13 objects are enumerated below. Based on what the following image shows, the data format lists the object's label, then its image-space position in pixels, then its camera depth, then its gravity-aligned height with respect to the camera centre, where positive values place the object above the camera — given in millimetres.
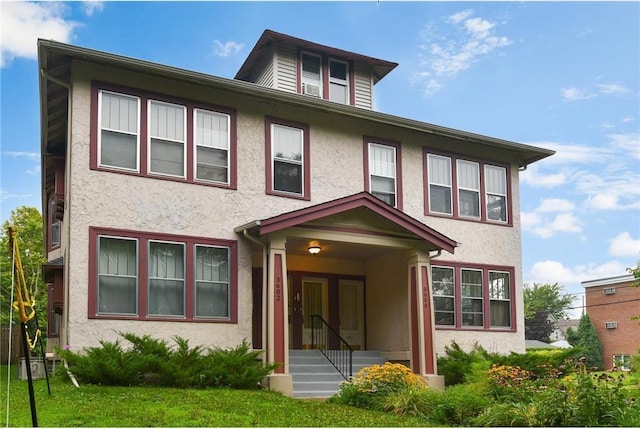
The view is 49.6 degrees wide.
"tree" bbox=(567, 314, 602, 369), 37719 -2799
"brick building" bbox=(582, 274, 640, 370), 37594 -1382
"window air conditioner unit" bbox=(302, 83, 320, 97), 19250 +5686
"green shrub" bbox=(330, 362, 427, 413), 12000 -1625
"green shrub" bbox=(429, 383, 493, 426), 10461 -1770
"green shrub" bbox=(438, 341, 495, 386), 15695 -1634
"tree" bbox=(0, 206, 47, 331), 30641 +1912
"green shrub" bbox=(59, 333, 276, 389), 11852 -1219
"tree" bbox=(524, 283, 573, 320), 69750 -791
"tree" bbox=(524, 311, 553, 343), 59719 -3271
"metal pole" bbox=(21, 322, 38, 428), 6090 -520
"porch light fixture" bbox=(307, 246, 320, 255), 15539 +1001
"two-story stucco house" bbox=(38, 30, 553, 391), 13453 +1812
